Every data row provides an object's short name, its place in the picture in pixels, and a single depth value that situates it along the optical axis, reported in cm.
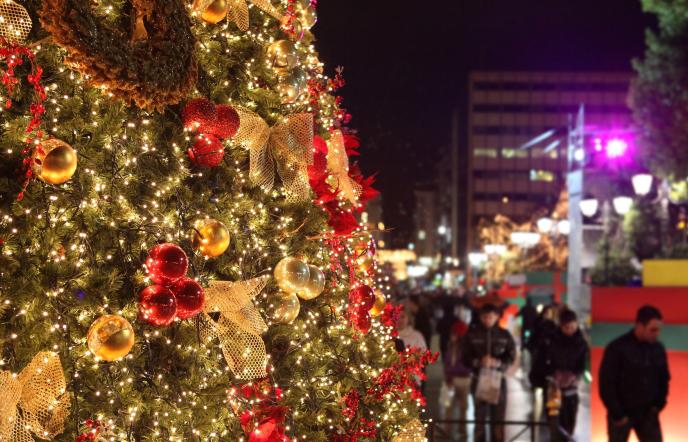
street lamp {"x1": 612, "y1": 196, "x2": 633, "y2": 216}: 1966
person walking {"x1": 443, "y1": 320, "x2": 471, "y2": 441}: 1471
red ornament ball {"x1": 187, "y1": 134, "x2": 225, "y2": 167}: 380
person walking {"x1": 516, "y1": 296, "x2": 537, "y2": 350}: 1802
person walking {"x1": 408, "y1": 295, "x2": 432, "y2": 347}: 1551
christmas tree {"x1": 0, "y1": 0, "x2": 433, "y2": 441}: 307
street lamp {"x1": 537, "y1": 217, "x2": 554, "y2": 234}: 2786
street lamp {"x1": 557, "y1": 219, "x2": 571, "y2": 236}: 2946
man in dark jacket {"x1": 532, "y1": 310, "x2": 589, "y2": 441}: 1040
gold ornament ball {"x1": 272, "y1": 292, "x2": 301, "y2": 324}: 404
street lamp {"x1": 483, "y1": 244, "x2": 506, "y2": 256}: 4580
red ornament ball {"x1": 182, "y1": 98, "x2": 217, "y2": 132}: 373
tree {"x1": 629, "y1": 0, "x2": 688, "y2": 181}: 2323
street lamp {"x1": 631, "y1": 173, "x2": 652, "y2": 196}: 1859
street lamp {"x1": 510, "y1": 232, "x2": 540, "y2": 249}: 3117
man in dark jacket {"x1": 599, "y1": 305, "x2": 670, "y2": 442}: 849
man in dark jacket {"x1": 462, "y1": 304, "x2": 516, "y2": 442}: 1016
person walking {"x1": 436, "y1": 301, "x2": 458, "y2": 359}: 1936
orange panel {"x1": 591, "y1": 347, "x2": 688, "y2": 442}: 1102
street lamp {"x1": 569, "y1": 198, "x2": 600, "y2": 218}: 1903
